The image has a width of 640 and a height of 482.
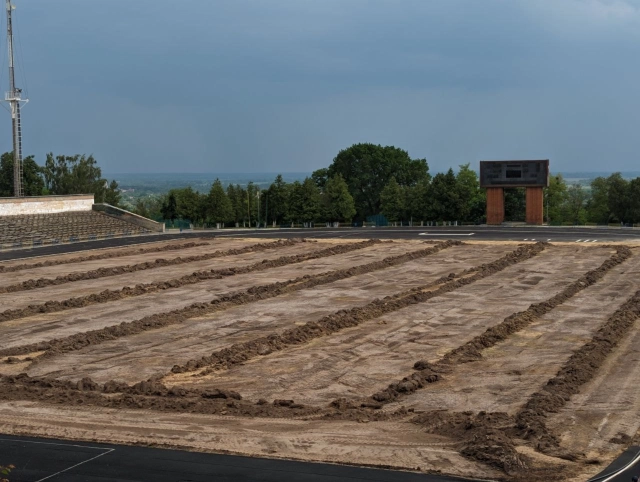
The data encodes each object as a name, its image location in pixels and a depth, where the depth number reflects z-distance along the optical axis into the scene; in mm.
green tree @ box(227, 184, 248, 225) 111875
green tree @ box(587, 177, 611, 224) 111388
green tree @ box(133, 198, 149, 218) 124050
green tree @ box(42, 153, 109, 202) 123519
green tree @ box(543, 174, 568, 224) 117006
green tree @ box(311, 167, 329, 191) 130375
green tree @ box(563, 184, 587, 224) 122188
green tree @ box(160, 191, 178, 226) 110875
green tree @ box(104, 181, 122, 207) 122294
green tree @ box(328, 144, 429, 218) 129875
